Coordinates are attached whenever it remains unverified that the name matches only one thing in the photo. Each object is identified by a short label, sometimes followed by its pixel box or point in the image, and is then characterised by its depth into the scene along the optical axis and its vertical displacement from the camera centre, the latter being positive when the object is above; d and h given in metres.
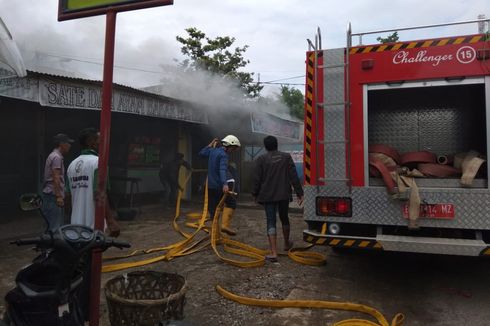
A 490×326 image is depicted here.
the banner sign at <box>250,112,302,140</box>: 12.89 +2.09
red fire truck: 3.91 +0.24
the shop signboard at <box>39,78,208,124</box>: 6.69 +1.63
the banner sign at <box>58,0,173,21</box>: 2.50 +1.11
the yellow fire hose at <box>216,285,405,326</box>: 3.80 -1.15
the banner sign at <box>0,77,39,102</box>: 5.96 +1.40
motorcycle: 1.94 -0.49
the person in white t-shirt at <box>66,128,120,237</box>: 3.89 -0.05
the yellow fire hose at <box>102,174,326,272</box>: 5.30 -0.99
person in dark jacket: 5.60 +0.00
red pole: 2.50 +0.25
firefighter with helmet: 6.55 +0.21
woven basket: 2.42 -0.74
